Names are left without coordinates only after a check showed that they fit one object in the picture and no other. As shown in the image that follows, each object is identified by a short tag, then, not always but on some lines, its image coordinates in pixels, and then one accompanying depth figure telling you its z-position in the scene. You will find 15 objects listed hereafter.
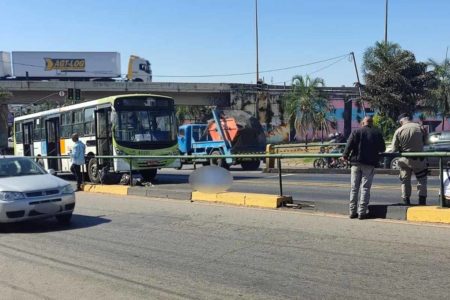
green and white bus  18.34
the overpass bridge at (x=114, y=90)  53.56
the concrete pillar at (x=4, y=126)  58.54
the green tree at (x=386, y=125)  35.53
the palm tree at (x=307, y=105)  49.78
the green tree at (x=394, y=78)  34.56
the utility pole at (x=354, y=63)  45.28
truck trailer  53.69
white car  9.83
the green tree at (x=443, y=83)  44.03
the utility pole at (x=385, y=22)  42.68
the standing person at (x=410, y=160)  10.02
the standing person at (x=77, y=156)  17.34
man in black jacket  9.58
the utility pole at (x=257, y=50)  60.94
